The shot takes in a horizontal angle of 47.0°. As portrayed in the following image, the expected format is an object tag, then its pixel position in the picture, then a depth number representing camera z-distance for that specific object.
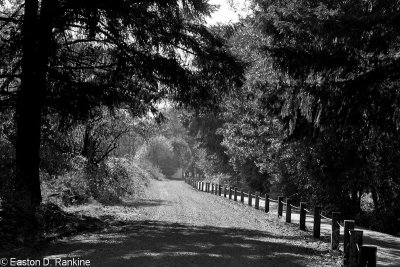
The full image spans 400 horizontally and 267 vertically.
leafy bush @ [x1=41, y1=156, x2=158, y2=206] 20.98
